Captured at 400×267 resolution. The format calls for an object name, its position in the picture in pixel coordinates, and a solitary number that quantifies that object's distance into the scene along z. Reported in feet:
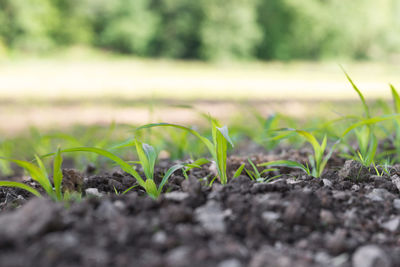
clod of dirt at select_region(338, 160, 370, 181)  3.71
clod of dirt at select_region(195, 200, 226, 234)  2.53
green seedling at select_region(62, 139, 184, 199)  3.29
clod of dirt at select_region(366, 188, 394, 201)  3.17
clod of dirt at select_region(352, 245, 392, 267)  2.21
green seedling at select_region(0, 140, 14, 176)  6.11
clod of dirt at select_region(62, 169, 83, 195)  3.83
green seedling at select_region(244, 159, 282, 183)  3.61
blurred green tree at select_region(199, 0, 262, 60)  66.90
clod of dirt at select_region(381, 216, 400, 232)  2.74
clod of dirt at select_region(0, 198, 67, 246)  2.14
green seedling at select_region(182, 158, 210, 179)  3.60
